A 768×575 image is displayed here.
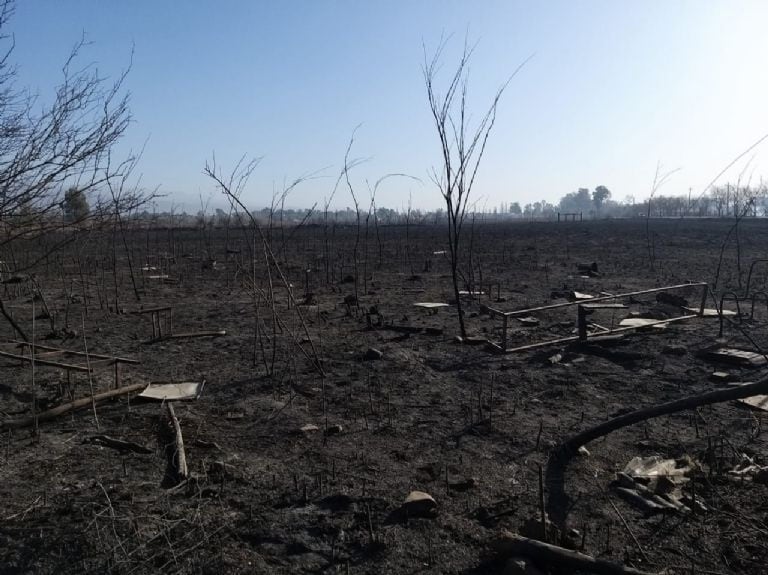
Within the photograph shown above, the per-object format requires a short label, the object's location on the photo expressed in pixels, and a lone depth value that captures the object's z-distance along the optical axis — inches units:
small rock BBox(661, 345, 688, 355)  275.3
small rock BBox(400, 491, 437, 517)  128.8
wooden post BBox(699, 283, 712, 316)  343.0
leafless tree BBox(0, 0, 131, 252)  208.7
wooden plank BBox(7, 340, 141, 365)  216.8
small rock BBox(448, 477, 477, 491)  141.9
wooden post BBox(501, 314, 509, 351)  267.5
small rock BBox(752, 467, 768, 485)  141.6
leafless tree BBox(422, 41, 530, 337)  277.9
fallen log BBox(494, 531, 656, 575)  104.3
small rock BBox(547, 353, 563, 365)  263.4
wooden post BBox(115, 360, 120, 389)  207.8
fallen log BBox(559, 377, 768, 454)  107.8
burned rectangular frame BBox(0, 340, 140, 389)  215.6
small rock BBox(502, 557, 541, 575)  103.7
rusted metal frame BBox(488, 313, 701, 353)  281.7
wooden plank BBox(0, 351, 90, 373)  199.3
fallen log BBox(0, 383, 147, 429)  176.7
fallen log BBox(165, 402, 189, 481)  146.0
